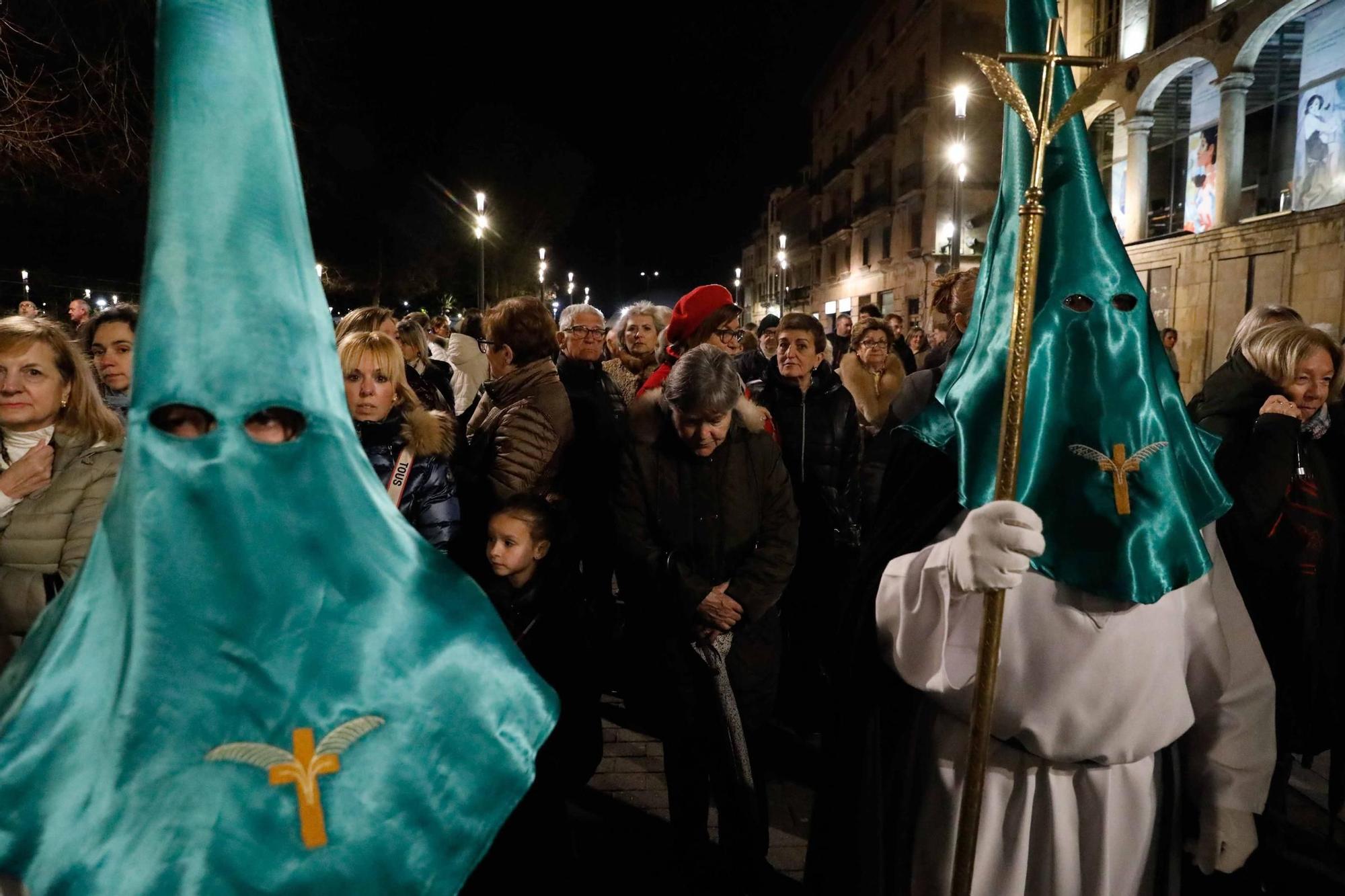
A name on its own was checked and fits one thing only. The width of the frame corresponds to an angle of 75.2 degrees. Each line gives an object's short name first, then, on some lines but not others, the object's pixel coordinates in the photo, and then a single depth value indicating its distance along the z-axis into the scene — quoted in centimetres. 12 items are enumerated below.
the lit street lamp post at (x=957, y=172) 1313
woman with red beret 522
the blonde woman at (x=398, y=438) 339
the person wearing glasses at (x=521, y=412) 385
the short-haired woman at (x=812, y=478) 475
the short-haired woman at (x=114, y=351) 413
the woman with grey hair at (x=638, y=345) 648
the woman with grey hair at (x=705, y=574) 338
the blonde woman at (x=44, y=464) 290
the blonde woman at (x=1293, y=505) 346
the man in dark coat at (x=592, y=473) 423
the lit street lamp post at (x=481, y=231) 1477
